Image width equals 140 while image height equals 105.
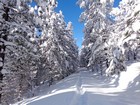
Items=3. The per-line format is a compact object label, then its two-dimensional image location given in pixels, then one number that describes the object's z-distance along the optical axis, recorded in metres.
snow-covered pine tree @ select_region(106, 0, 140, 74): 5.53
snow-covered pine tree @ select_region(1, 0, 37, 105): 5.59
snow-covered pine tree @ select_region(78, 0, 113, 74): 14.45
